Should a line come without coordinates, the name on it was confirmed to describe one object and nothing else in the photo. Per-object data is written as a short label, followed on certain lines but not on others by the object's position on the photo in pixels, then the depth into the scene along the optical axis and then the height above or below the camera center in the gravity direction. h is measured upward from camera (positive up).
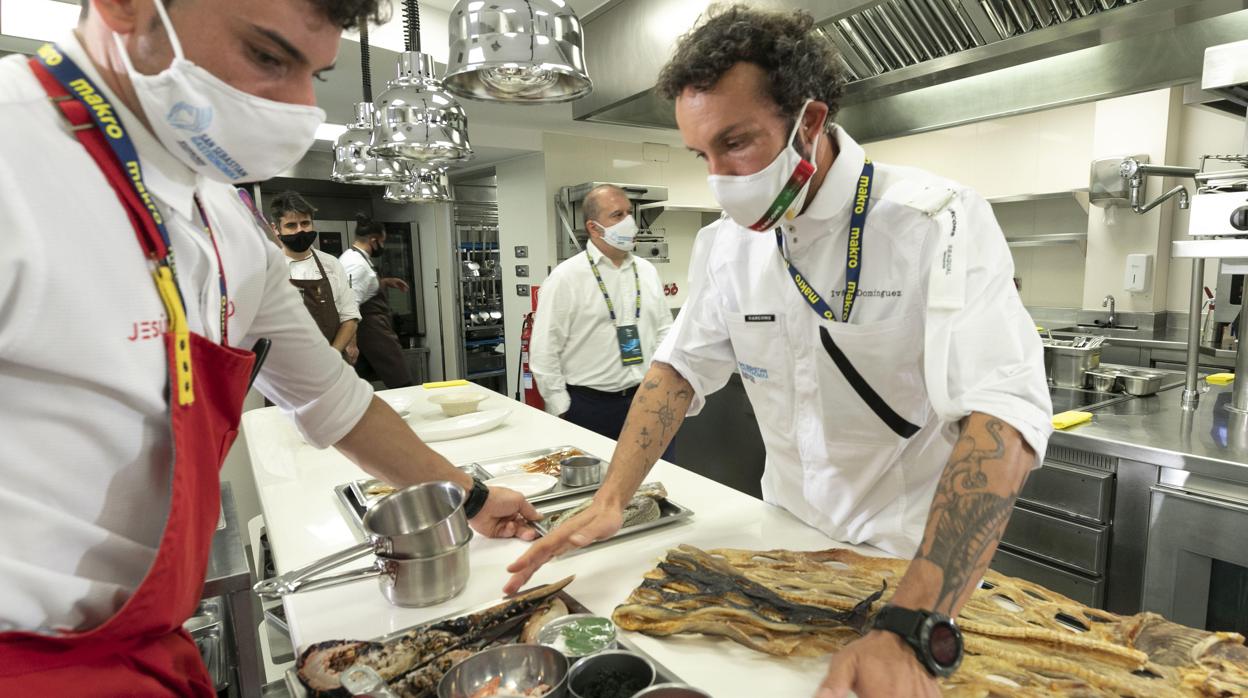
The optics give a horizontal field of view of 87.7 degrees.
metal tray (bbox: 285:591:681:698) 0.88 -0.54
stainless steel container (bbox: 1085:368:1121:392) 2.79 -0.45
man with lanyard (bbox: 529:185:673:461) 3.74 -0.30
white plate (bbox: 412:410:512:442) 2.36 -0.53
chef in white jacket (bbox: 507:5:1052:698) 0.99 -0.11
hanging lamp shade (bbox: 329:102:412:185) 2.62 +0.51
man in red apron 0.64 -0.03
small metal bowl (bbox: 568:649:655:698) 0.87 -0.53
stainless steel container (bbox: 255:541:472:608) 1.14 -0.53
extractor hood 1.81 +0.73
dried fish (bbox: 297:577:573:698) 0.89 -0.53
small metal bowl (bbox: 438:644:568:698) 0.89 -0.53
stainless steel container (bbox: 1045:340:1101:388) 2.89 -0.38
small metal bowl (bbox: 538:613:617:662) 0.95 -0.54
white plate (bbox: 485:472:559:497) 1.73 -0.54
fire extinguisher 4.55 -0.70
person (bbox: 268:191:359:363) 4.29 +0.08
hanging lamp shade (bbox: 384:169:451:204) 3.15 +0.47
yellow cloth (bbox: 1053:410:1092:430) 2.28 -0.50
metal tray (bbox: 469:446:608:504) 1.72 -0.55
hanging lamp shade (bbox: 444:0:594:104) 1.35 +0.52
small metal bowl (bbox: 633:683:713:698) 0.80 -0.50
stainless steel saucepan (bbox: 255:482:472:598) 1.13 -0.46
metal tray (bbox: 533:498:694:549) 1.44 -0.54
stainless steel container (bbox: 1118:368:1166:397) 2.72 -0.45
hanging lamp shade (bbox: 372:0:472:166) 1.89 +0.51
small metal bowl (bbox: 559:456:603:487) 1.80 -0.53
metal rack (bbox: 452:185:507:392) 7.87 -0.05
